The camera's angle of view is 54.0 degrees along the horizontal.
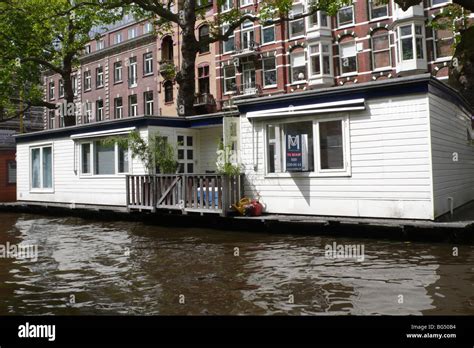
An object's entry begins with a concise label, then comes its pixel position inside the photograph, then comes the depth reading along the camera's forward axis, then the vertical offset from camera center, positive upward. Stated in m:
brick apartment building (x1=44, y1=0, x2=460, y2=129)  28.05 +9.62
